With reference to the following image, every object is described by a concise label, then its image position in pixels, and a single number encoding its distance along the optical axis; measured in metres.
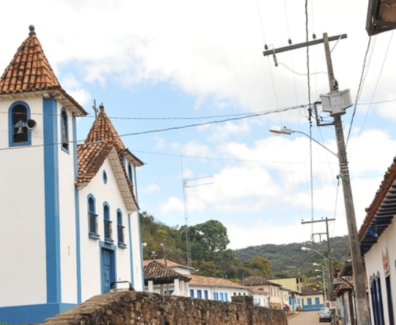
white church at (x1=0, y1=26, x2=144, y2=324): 17.75
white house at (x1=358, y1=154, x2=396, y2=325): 9.98
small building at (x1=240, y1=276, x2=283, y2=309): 75.25
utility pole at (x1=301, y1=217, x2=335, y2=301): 42.98
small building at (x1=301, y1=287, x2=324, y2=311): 101.00
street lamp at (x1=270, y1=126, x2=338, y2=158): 14.42
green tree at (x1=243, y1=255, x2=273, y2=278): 102.00
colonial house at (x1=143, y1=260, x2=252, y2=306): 30.52
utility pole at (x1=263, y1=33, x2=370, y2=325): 13.04
